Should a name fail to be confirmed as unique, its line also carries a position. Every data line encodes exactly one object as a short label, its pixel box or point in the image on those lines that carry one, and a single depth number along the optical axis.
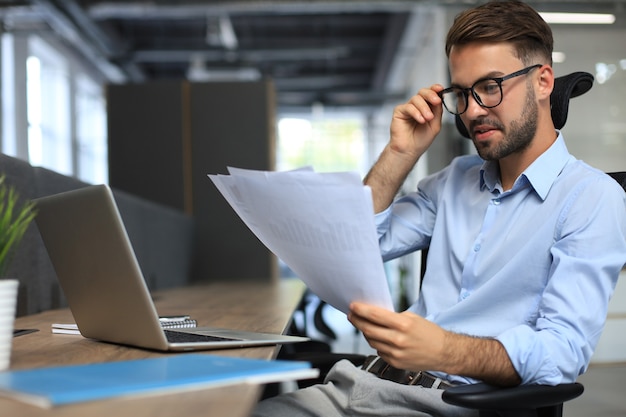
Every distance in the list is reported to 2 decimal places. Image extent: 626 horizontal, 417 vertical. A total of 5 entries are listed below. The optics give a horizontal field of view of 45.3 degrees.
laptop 1.06
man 1.18
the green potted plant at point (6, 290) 0.92
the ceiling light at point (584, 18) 5.10
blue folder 0.71
